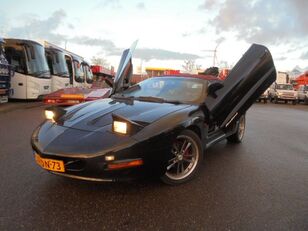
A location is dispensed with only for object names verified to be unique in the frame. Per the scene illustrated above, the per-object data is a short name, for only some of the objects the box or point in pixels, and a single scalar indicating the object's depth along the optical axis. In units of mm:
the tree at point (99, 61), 62474
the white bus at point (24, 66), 9970
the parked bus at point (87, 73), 16005
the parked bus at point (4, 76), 8308
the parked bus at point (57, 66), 12012
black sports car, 2266
